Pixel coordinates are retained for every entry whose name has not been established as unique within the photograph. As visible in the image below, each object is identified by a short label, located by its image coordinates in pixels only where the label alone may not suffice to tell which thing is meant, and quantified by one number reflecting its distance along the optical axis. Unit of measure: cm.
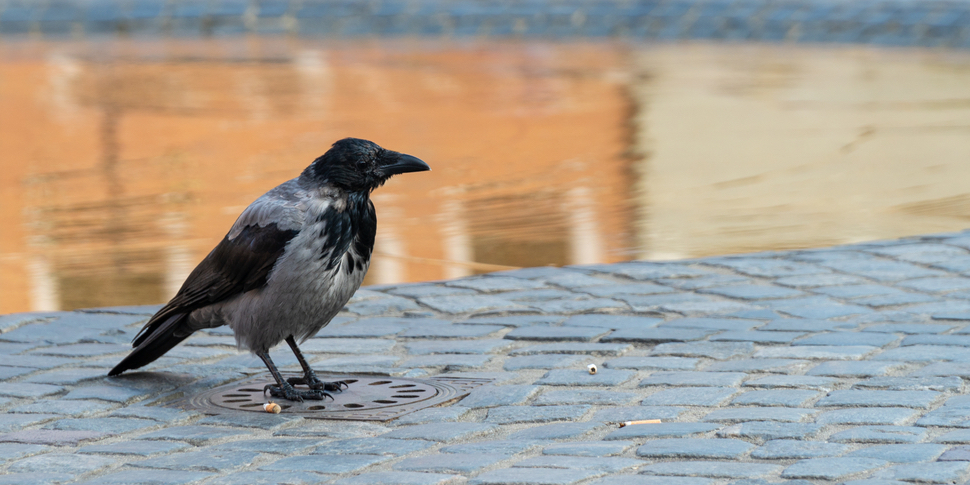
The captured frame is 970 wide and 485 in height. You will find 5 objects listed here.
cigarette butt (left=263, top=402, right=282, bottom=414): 897
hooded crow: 872
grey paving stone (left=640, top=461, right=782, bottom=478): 719
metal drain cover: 891
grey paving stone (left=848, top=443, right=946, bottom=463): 730
